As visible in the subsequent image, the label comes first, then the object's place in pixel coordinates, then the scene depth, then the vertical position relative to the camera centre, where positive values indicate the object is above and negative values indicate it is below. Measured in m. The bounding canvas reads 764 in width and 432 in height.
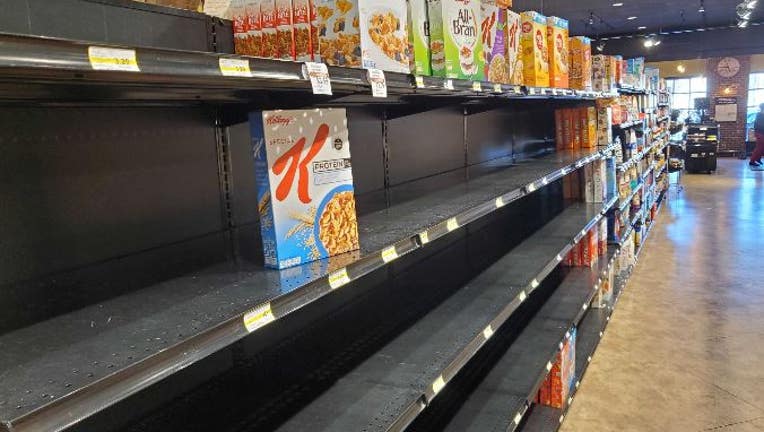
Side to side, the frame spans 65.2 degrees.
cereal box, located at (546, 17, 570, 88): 3.03 +0.41
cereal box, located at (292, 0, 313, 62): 1.48 +0.29
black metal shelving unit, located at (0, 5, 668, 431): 0.89 -0.25
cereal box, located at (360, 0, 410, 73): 1.44 +0.26
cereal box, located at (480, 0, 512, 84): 2.21 +0.35
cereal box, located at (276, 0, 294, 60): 1.50 +0.29
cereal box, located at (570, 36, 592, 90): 3.73 +0.42
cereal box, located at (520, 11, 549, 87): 2.75 +0.38
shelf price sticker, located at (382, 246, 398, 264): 1.47 -0.28
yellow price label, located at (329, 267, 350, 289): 1.28 -0.29
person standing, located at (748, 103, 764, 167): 14.37 -0.60
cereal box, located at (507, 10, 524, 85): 2.46 +0.35
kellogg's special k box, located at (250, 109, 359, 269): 1.30 -0.09
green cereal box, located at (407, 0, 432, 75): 1.73 +0.30
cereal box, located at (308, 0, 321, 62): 1.46 +0.27
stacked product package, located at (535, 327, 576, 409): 2.95 -1.27
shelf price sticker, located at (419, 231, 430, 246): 1.64 -0.28
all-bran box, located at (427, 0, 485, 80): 1.81 +0.31
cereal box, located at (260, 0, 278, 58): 1.53 +0.31
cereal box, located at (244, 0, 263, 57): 1.57 +0.31
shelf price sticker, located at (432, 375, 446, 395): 1.69 -0.70
